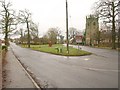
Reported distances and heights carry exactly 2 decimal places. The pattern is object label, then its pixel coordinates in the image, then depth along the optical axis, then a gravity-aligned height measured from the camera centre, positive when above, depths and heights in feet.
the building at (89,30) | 129.11 +18.22
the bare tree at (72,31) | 195.96 +23.51
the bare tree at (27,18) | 93.20 +24.80
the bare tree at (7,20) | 56.00 +13.91
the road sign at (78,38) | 43.36 +1.80
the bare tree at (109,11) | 59.06 +19.91
